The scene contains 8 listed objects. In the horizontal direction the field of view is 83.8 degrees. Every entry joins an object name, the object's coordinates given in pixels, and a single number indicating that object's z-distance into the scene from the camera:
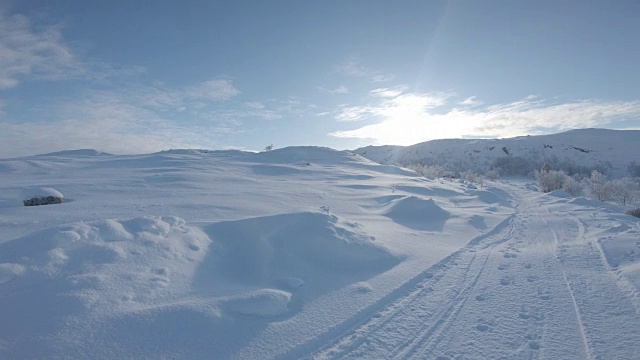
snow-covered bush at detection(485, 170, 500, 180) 35.76
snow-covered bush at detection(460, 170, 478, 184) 26.55
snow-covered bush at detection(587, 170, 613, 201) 15.84
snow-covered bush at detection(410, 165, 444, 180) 26.72
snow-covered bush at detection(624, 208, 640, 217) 10.78
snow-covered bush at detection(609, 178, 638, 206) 15.27
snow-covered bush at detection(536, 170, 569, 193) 21.28
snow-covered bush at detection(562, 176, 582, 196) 19.17
